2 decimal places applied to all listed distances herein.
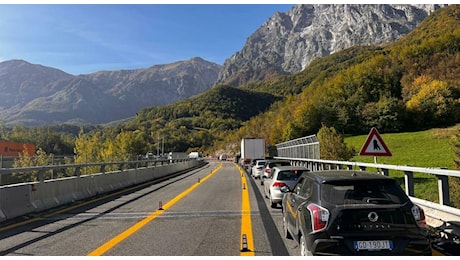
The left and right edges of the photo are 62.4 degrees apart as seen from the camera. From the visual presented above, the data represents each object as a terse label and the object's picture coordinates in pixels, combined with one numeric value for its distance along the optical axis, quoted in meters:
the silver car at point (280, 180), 12.22
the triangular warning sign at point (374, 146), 12.47
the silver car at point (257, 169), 26.37
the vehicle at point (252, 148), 48.91
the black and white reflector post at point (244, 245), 6.57
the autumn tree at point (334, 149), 31.36
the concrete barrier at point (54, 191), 10.53
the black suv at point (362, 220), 4.93
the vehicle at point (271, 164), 18.59
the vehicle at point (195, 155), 101.32
